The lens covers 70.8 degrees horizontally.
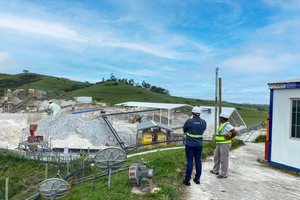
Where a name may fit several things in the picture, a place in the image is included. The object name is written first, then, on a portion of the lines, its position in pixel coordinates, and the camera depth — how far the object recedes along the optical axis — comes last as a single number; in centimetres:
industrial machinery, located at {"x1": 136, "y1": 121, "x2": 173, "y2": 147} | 2327
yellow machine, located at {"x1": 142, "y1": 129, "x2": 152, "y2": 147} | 2300
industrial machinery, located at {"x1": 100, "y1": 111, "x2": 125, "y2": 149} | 2530
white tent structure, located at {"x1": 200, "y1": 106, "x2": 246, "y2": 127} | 3628
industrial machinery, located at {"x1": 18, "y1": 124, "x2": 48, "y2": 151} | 1955
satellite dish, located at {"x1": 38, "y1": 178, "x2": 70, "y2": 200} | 716
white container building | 781
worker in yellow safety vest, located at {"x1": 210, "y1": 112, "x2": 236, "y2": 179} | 649
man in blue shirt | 578
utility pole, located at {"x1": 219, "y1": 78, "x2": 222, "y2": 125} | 1540
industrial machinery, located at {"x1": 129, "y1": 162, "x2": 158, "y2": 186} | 532
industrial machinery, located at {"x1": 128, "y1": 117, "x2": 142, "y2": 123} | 4532
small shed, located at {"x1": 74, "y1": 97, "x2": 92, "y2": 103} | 7828
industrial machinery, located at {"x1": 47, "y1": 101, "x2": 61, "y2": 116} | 3718
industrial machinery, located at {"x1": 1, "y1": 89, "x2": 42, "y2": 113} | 4495
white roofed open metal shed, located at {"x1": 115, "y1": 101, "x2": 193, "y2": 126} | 3756
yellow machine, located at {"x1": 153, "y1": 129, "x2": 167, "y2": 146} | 2391
